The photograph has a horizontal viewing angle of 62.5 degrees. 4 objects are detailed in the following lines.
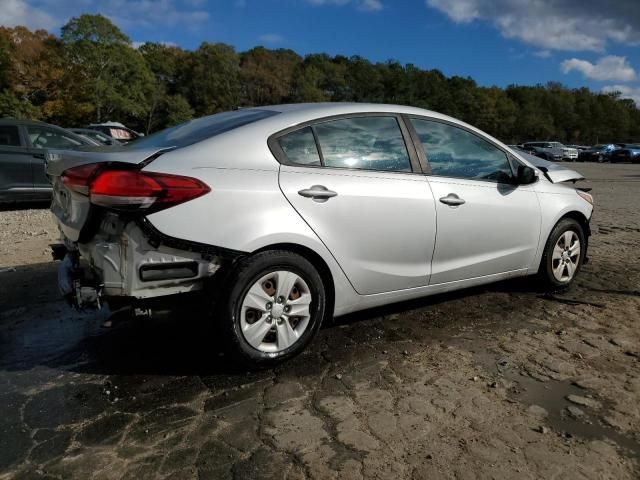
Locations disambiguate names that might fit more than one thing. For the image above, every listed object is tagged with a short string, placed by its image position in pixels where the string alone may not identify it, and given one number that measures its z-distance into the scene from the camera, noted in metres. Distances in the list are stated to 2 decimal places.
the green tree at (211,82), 76.81
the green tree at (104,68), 55.44
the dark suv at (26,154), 8.98
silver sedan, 2.77
